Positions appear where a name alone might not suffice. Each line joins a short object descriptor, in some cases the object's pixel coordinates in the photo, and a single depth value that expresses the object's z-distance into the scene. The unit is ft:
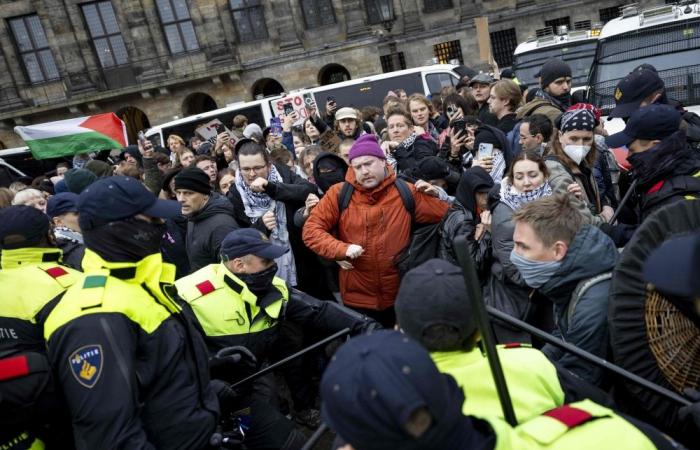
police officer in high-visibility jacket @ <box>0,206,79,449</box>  6.12
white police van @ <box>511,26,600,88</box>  32.35
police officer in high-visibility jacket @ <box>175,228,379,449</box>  8.77
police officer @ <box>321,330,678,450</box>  3.34
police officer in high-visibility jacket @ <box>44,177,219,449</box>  5.81
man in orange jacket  11.60
